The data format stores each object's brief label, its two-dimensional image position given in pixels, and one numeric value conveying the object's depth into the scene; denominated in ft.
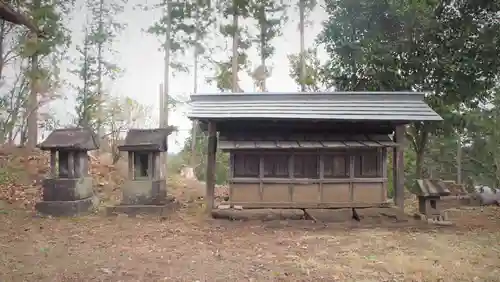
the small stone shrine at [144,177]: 32.04
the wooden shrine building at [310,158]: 29.53
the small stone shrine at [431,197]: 29.00
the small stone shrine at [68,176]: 31.45
